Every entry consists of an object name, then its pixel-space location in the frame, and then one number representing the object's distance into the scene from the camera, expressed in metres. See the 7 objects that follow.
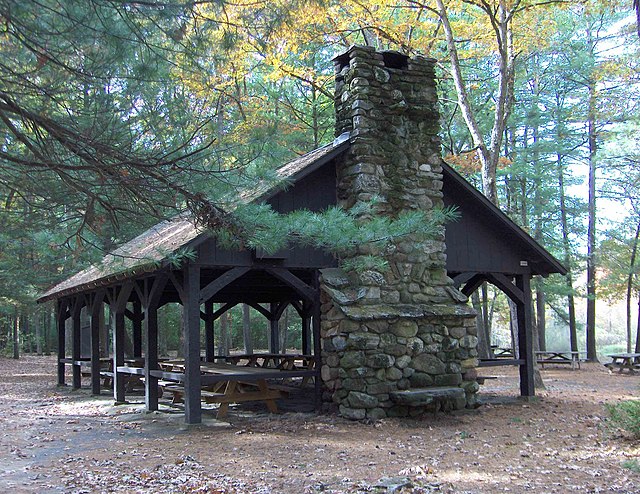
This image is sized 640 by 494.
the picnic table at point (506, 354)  22.02
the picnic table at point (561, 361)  20.11
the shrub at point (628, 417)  7.49
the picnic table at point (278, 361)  13.56
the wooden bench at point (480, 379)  11.09
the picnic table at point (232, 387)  9.34
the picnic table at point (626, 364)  18.16
